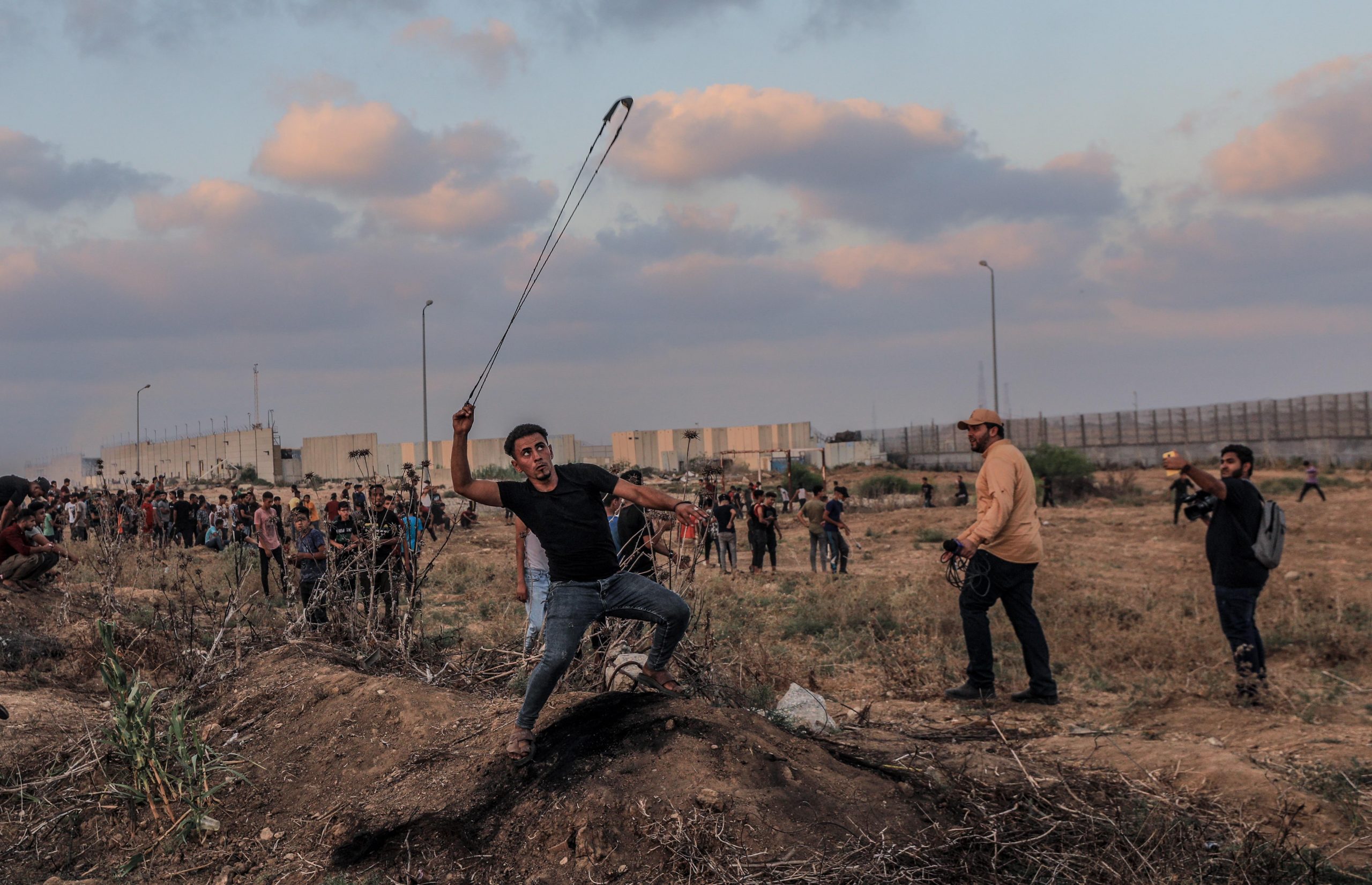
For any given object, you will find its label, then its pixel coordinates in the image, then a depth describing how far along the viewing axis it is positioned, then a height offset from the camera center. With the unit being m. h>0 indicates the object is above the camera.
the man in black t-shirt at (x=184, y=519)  22.16 -1.42
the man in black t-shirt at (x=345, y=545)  7.23 -0.85
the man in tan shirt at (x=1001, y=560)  6.94 -0.93
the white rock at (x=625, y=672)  6.10 -1.40
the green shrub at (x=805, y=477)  40.75 -1.87
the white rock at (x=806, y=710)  5.84 -1.64
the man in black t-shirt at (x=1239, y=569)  6.85 -1.03
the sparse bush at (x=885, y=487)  41.19 -2.34
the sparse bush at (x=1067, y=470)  35.50 -1.68
